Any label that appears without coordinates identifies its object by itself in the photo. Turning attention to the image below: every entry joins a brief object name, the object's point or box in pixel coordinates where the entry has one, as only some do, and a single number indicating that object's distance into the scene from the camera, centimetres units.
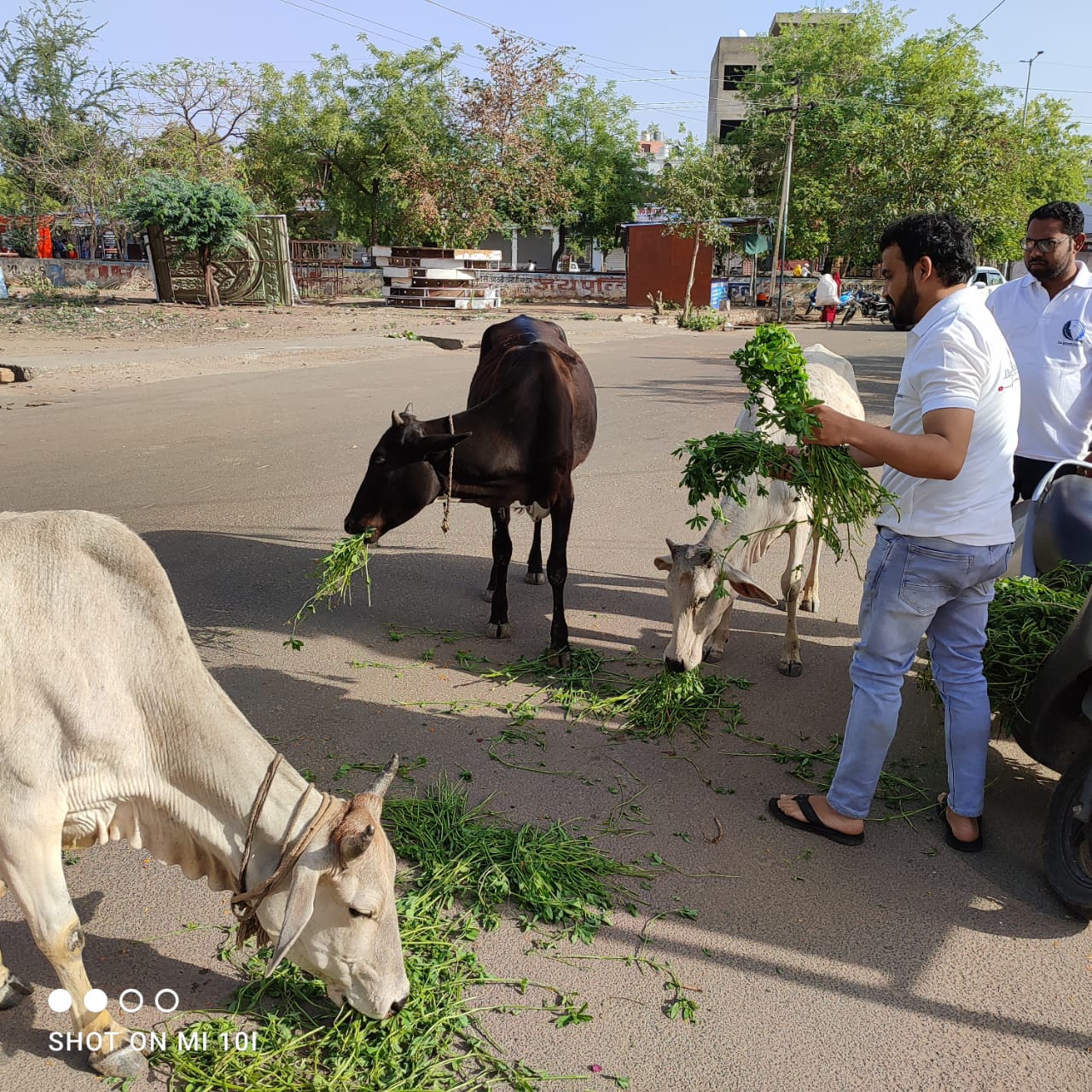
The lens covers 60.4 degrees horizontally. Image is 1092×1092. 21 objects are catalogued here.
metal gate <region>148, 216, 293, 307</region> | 2617
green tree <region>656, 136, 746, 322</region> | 3003
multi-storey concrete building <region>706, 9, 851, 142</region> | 6394
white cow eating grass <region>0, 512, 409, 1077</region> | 245
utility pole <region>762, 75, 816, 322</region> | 3074
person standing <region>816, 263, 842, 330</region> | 3116
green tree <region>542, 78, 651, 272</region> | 4303
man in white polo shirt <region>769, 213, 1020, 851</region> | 313
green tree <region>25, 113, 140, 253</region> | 3180
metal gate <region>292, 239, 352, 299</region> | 3344
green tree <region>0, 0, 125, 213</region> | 3478
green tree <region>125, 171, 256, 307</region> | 2342
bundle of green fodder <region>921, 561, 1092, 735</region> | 389
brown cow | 554
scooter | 337
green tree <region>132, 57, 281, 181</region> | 3372
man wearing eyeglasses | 475
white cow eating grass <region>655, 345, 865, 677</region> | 485
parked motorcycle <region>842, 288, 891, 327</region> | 3367
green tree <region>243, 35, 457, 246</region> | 3772
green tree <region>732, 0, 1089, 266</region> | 3075
